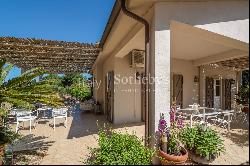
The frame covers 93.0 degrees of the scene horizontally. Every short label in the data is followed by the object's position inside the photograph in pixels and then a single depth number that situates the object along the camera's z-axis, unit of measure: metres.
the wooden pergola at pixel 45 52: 4.47
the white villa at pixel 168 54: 2.39
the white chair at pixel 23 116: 4.48
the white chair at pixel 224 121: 3.93
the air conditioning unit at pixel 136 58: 4.87
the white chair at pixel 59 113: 4.95
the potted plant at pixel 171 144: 2.20
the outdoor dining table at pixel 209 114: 4.14
